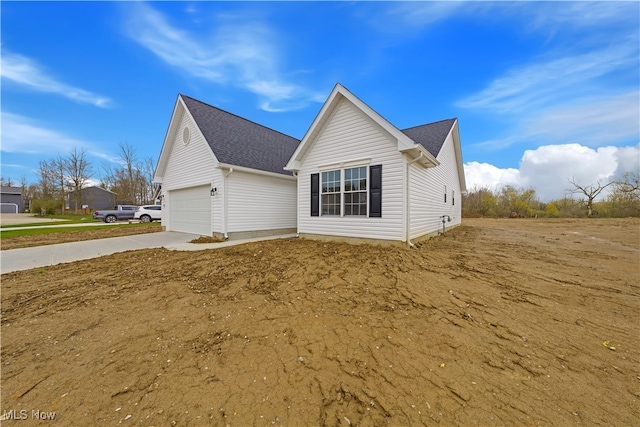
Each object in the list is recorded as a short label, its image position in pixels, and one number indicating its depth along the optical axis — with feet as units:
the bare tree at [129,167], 111.55
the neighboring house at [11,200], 141.68
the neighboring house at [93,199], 123.75
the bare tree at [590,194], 79.92
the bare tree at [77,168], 111.65
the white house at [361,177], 22.62
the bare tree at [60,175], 112.47
